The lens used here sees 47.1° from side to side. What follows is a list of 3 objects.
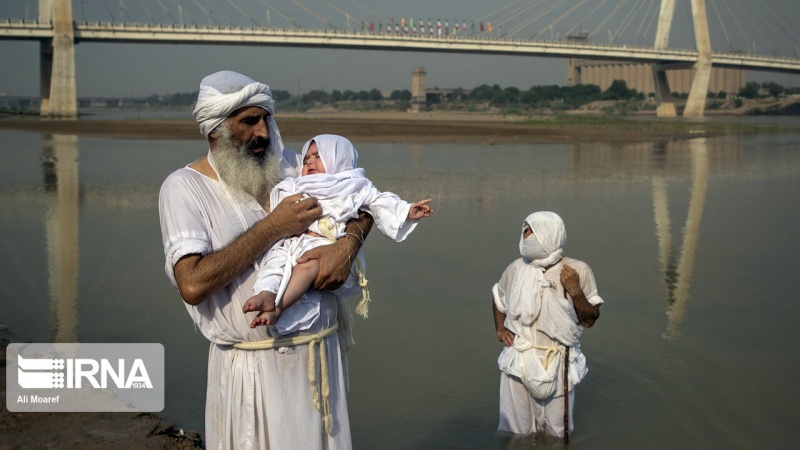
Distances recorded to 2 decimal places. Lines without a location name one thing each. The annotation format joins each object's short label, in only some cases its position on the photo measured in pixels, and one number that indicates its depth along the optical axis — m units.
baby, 2.12
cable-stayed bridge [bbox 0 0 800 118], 50.78
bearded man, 2.14
